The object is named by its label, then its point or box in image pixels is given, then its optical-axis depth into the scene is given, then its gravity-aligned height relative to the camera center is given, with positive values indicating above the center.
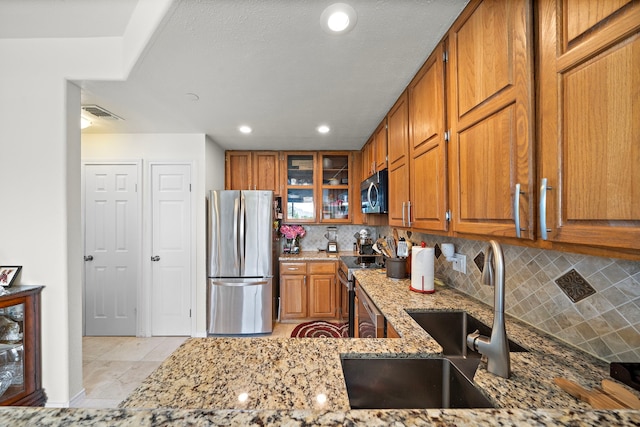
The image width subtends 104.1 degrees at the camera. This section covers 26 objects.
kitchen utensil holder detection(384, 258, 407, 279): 2.09 -0.46
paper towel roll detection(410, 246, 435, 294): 1.67 -0.38
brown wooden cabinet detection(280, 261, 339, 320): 3.32 -1.04
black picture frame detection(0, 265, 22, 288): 1.68 -0.41
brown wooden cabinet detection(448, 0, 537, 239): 0.83 +0.38
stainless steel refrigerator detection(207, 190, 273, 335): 2.97 -0.62
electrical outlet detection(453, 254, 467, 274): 1.66 -0.34
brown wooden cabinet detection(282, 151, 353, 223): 3.66 +0.40
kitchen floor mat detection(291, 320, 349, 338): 2.92 -1.42
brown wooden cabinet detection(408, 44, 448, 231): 1.38 +0.41
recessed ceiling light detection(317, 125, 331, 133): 2.75 +0.96
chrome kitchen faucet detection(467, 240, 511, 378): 0.78 -0.36
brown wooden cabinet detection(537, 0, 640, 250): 0.58 +0.24
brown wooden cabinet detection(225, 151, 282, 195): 3.62 +0.64
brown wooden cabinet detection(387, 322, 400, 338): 1.22 -0.61
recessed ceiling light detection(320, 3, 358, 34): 1.19 +0.96
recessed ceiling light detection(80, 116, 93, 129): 2.54 +0.95
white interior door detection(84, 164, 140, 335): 2.95 -0.47
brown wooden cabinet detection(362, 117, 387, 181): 2.48 +0.70
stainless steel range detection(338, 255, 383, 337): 2.49 -0.61
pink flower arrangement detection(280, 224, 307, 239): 3.66 -0.26
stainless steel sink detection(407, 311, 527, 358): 1.36 -0.63
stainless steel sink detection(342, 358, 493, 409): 0.93 -0.65
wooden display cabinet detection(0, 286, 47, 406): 1.62 -0.88
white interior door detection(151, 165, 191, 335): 2.97 -0.43
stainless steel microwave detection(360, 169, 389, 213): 2.38 +0.20
